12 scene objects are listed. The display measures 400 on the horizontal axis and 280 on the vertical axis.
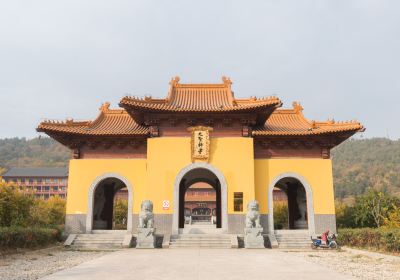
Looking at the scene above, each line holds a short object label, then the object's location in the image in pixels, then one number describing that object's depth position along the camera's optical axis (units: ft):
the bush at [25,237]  36.55
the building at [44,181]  227.40
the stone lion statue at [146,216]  43.13
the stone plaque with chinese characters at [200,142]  47.92
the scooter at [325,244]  41.93
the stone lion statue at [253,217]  43.50
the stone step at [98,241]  43.86
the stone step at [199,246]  42.91
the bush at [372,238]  37.96
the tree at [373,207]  54.70
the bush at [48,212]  60.99
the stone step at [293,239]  44.81
